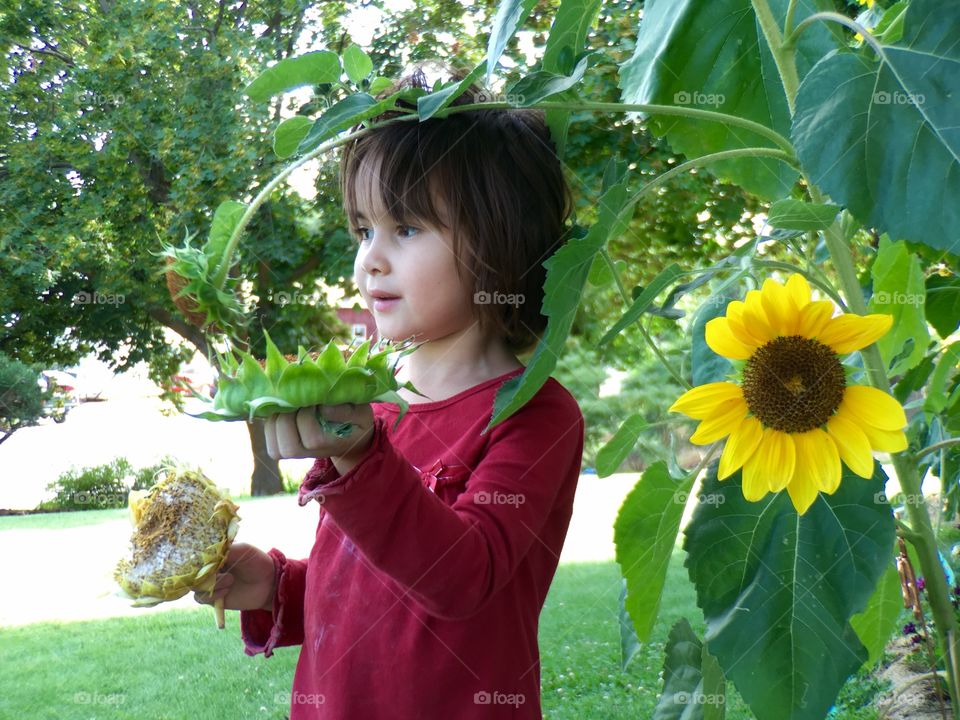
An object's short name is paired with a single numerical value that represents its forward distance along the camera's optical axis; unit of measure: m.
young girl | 0.61
